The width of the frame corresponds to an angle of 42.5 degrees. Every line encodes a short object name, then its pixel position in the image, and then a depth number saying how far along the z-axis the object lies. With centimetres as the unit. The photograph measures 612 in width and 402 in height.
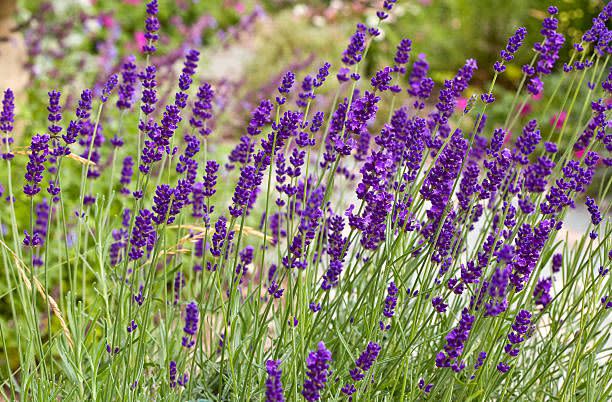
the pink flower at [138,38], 870
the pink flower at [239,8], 1100
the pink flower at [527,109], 721
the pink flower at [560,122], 671
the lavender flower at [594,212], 194
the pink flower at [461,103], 760
